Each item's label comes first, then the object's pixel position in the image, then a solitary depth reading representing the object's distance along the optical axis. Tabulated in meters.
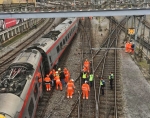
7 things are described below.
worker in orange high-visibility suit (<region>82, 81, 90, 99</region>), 13.94
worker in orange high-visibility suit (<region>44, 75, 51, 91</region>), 15.03
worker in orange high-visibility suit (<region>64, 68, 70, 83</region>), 16.42
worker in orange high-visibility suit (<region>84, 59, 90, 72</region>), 17.85
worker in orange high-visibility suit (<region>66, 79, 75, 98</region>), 14.11
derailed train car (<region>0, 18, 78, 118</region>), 8.93
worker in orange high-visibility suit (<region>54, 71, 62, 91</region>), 15.48
